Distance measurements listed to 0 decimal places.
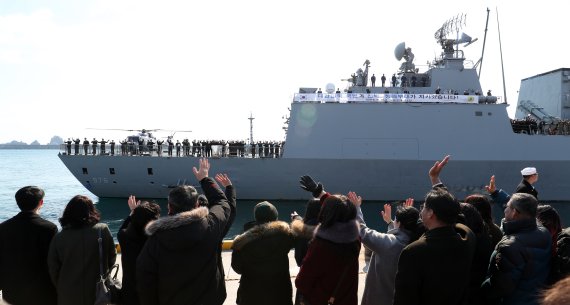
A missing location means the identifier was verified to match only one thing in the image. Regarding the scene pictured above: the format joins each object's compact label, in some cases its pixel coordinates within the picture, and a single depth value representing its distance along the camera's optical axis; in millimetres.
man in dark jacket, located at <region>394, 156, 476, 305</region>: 2039
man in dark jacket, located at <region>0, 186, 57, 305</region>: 2668
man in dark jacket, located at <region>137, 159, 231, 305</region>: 2264
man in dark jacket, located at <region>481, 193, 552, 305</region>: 2316
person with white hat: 4188
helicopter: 16280
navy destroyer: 14977
